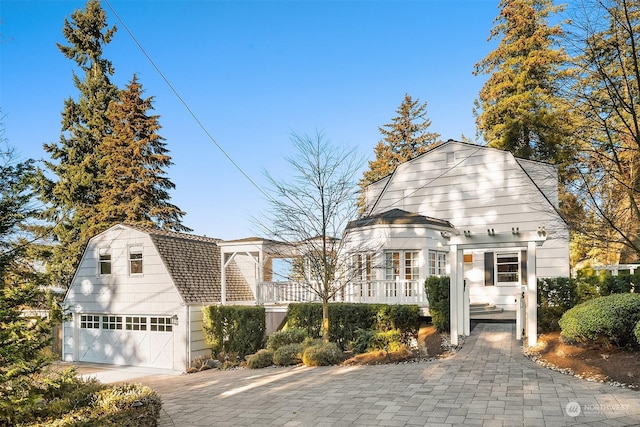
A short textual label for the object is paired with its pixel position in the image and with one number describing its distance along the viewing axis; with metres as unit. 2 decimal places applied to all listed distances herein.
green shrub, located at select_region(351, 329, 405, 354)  12.67
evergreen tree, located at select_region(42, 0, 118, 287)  26.25
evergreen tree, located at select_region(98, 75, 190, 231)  26.11
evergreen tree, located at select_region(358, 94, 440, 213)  34.91
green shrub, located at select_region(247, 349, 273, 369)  13.58
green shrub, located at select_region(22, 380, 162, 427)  6.24
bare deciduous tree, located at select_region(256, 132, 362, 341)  13.99
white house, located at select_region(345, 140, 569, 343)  15.28
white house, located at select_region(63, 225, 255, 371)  17.38
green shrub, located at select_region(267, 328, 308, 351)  14.28
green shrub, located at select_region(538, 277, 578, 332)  12.41
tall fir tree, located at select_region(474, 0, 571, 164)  24.70
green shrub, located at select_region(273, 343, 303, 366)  13.04
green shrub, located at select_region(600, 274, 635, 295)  11.81
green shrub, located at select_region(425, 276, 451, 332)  13.30
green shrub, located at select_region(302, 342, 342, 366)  12.31
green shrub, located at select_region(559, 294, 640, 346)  9.55
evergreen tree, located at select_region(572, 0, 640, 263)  9.45
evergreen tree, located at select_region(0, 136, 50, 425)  5.60
